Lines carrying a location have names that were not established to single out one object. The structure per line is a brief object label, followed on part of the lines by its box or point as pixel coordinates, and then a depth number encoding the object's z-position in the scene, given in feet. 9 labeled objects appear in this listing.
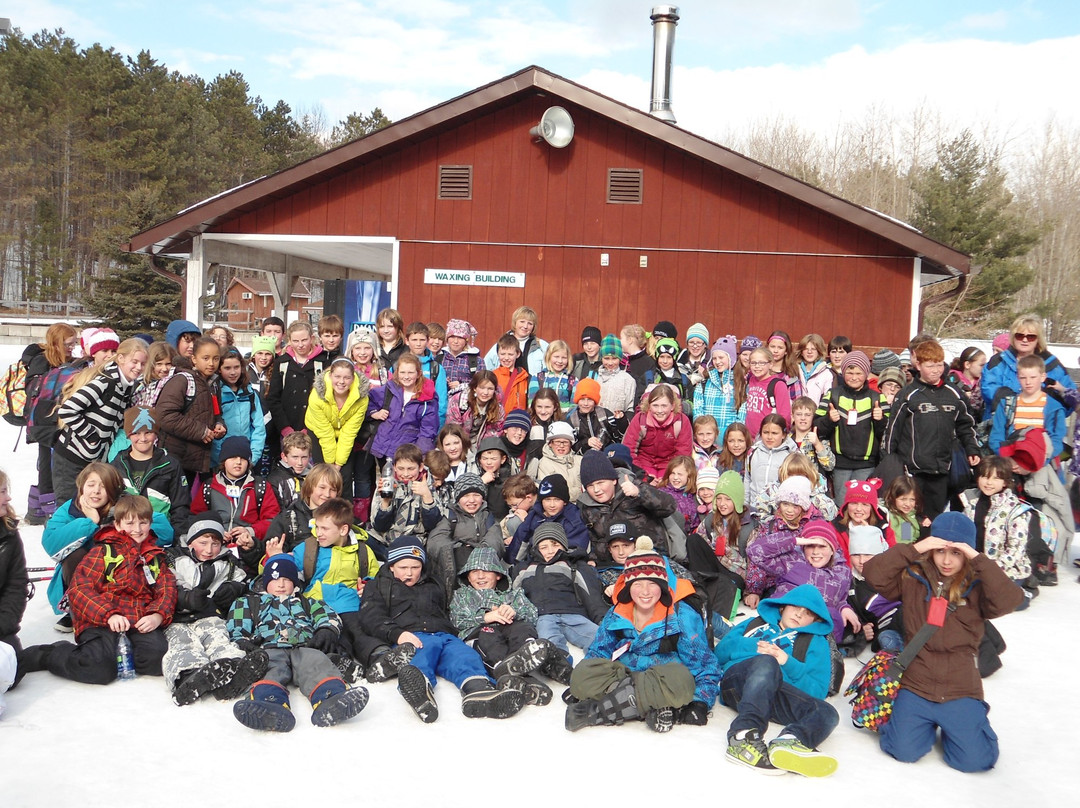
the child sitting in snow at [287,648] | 13.24
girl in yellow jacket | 22.27
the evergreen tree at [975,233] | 83.92
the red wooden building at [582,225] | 35.19
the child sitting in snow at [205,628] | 14.26
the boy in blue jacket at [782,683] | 12.46
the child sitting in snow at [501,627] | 15.12
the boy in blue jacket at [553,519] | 18.93
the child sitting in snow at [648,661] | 13.82
